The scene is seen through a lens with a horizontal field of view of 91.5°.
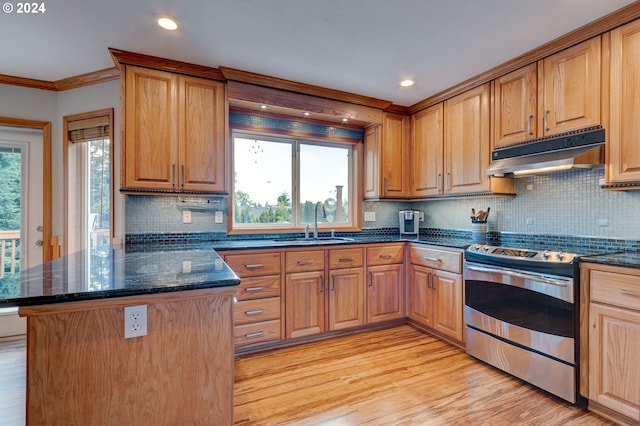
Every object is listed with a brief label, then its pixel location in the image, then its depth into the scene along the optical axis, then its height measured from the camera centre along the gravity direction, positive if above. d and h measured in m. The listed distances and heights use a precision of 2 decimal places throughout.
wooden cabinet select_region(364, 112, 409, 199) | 3.56 +0.65
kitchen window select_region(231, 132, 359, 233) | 3.31 +0.34
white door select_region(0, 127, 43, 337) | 2.97 +0.15
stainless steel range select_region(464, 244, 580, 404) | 1.94 -0.70
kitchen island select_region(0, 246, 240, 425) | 1.06 -0.50
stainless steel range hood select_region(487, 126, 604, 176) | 2.08 +0.45
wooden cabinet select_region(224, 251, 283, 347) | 2.61 -0.72
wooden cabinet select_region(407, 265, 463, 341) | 2.74 -0.82
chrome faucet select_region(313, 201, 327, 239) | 3.34 -0.05
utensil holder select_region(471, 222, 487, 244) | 2.92 -0.18
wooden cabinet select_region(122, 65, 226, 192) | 2.50 +0.68
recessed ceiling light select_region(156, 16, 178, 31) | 2.00 +1.25
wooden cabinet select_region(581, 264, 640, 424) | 1.68 -0.71
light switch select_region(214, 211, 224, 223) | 3.06 -0.04
